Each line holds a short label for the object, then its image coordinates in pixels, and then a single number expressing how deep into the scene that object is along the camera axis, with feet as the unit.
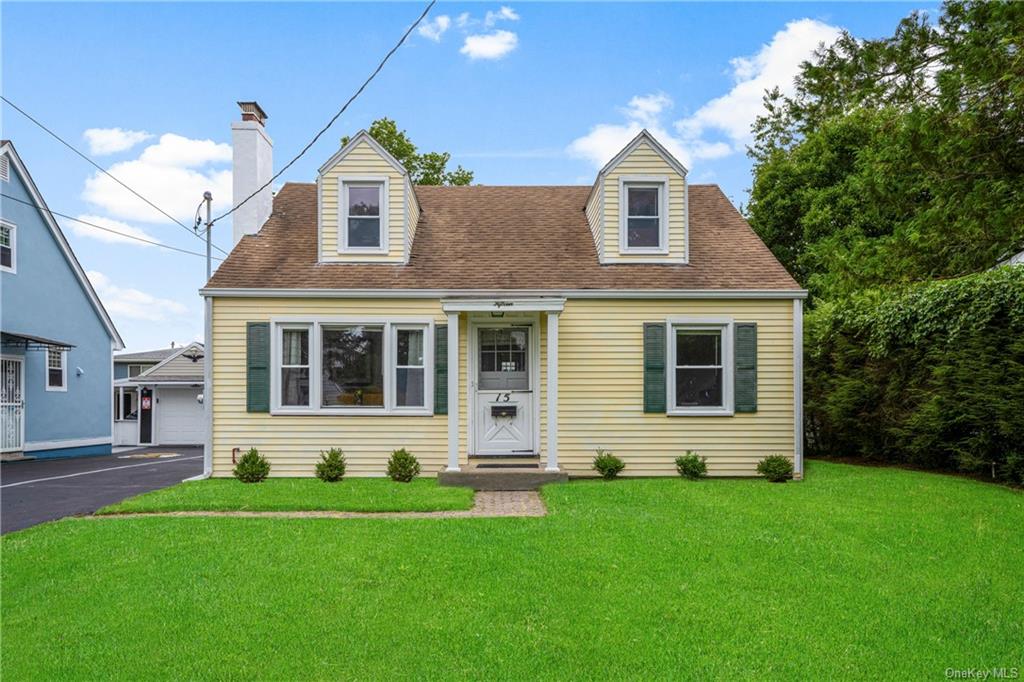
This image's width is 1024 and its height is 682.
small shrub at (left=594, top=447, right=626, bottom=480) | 34.40
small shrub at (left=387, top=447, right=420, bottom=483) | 33.64
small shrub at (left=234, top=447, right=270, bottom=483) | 33.42
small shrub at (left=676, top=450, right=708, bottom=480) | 34.32
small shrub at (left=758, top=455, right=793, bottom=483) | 33.24
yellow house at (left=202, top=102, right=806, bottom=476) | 35.14
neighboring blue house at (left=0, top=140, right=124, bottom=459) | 53.21
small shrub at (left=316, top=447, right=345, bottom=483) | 33.68
